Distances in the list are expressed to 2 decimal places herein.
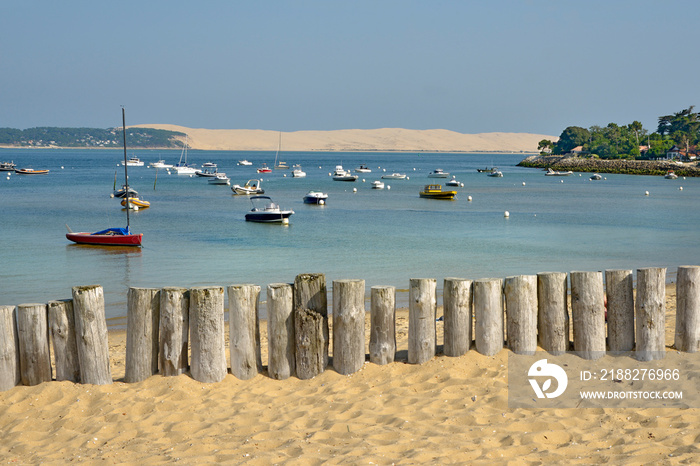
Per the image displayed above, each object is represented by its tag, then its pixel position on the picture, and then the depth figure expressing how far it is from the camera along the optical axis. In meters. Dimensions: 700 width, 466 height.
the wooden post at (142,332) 7.87
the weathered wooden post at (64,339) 7.82
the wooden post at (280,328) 7.98
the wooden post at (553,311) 8.12
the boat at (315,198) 66.56
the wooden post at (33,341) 7.81
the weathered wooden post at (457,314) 8.09
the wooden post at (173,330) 7.85
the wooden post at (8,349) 7.77
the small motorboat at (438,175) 127.00
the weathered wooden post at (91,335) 7.79
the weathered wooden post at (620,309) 8.20
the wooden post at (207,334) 7.81
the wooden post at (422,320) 8.05
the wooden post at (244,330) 7.88
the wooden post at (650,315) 8.15
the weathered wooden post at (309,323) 7.96
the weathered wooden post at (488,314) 8.04
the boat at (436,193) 75.37
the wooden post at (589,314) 8.16
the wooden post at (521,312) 8.05
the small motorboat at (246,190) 77.73
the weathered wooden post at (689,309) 8.30
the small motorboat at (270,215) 47.59
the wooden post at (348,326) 8.00
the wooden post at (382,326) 8.07
